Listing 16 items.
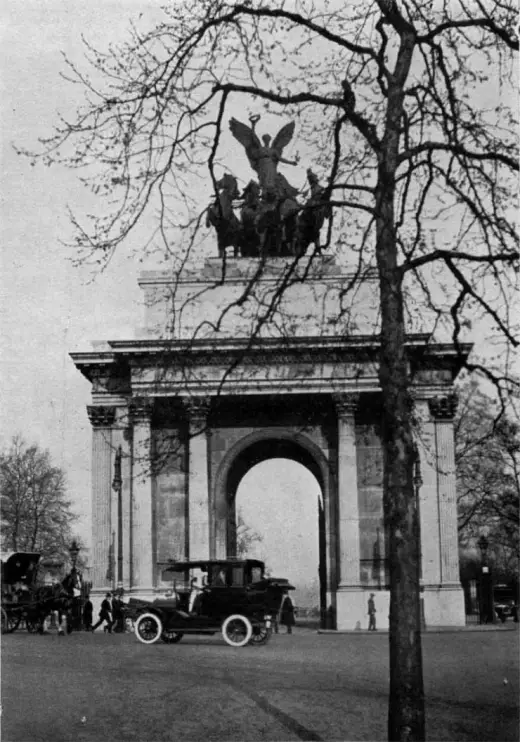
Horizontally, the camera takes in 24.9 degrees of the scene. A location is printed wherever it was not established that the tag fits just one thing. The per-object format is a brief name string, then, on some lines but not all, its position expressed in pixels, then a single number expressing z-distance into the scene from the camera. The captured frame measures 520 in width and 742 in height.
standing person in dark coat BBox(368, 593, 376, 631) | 40.00
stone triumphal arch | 41.47
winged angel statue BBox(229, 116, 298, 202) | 40.47
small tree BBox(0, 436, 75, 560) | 56.38
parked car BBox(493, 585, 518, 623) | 51.91
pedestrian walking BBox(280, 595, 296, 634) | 40.19
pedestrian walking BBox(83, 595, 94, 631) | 39.66
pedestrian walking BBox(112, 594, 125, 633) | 36.81
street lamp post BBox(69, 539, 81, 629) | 40.00
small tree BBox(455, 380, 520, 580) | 45.31
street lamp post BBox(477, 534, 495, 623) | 46.97
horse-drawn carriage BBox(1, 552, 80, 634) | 35.00
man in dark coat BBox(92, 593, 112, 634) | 36.84
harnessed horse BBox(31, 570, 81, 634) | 34.88
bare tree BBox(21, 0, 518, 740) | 11.51
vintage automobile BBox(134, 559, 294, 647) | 28.38
